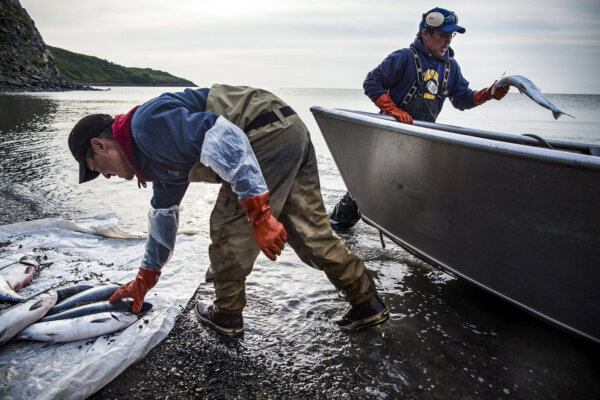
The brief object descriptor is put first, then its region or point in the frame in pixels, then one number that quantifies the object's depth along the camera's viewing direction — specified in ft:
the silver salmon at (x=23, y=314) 7.35
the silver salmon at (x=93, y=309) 8.04
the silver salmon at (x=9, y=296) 8.48
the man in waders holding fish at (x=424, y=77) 12.42
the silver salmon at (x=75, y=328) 7.50
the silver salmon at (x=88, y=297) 8.43
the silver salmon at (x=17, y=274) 9.21
